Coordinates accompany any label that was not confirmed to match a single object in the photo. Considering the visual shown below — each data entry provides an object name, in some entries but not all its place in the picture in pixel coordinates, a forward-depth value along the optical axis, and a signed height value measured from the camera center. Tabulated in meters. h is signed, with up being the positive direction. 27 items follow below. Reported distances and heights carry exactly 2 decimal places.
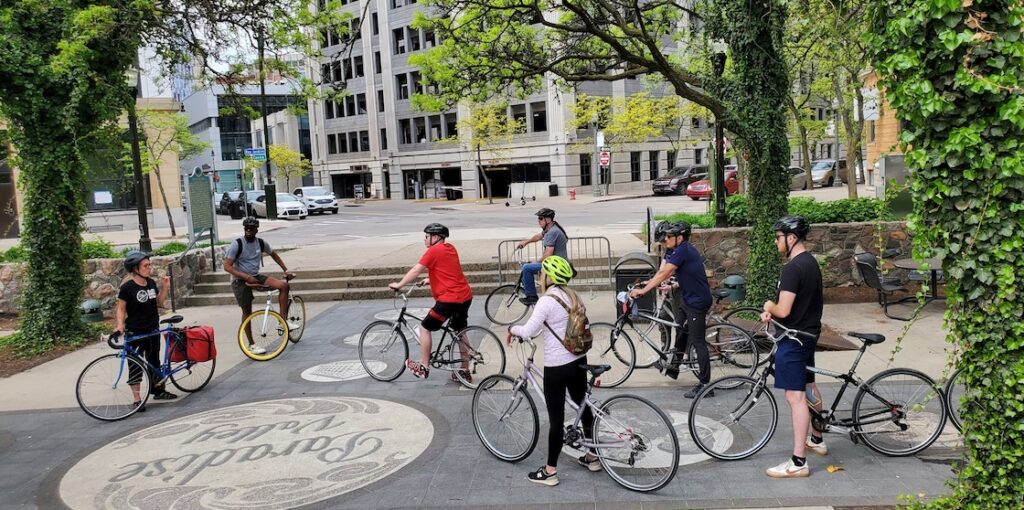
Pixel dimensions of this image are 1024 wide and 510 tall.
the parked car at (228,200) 41.38 +0.42
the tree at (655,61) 9.59 +2.19
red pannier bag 8.06 -1.57
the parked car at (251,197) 40.04 +0.53
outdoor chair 10.95 -1.73
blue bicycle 7.60 -1.82
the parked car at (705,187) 35.12 -0.38
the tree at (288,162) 60.09 +3.65
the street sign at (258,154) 34.09 +2.51
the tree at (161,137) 27.52 +3.23
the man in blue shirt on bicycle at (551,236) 10.25 -0.69
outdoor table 11.01 -1.54
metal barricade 14.29 -1.64
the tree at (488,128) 46.94 +4.42
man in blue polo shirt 7.42 -1.07
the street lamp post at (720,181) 12.39 -0.04
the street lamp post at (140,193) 14.76 +0.45
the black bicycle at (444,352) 8.03 -1.85
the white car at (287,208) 38.38 -0.18
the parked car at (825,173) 41.75 +0.03
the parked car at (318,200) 41.50 +0.15
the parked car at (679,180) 40.62 +0.12
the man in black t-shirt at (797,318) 5.43 -1.12
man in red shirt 7.86 -0.98
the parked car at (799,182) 37.19 -0.37
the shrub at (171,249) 15.39 -0.84
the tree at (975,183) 3.71 -0.10
